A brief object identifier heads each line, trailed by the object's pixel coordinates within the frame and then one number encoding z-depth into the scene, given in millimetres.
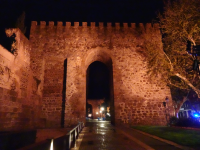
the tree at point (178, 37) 9983
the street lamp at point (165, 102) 14958
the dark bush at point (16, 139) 3959
